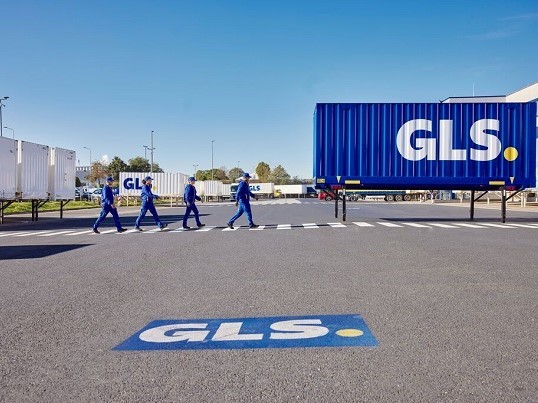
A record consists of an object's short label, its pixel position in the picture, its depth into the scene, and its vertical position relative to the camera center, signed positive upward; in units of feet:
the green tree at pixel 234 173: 498.69 +16.18
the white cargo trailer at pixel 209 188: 237.04 +0.78
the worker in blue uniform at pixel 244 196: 58.59 -0.71
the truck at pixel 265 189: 321.93 +0.41
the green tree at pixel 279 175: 467.11 +13.27
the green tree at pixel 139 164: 362.74 +17.89
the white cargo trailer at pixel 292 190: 354.33 -0.24
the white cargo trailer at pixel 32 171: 75.92 +2.86
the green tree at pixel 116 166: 332.27 +15.29
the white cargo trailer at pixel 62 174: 86.07 +2.73
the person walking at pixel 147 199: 57.88 -1.03
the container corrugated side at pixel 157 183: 163.63 +2.10
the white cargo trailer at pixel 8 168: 70.69 +2.98
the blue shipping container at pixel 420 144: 65.77 +5.72
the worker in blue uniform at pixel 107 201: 56.54 -1.22
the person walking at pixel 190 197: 60.85 -0.86
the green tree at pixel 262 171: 465.47 +16.64
